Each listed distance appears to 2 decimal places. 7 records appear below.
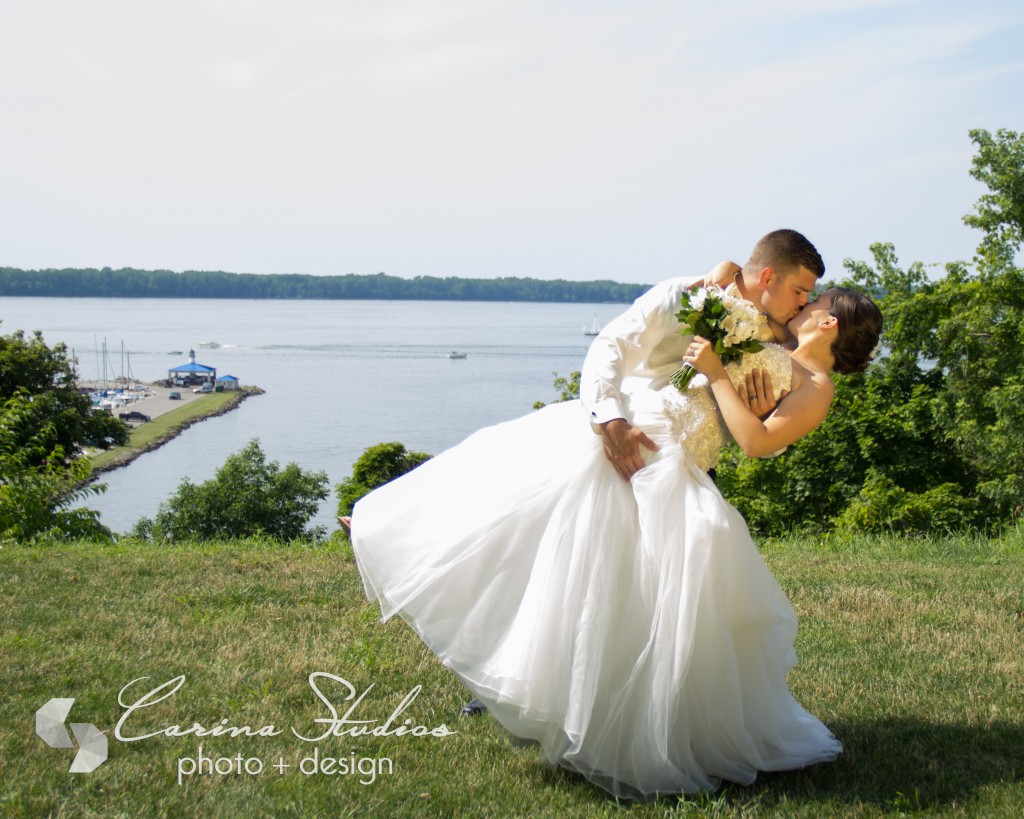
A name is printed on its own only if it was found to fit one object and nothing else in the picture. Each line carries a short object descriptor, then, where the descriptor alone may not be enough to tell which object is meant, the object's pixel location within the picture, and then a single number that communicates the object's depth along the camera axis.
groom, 4.60
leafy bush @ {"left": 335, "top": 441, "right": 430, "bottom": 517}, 42.84
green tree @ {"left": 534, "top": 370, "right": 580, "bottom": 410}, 35.74
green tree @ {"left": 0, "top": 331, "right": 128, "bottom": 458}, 47.53
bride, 4.29
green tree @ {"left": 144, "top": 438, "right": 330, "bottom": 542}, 53.16
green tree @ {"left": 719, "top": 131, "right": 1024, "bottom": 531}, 26.20
